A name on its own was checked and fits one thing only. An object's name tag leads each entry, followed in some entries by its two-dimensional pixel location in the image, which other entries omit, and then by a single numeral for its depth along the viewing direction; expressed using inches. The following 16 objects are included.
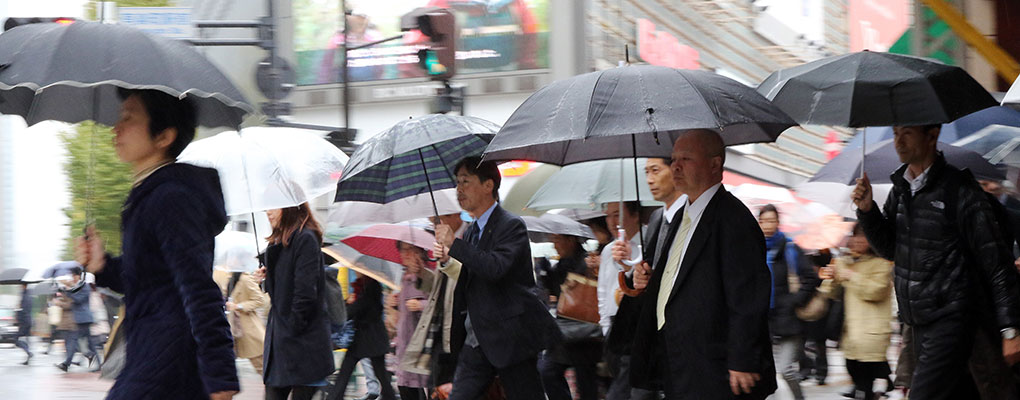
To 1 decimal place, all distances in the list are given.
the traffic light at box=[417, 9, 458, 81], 1013.2
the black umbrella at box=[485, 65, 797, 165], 435.8
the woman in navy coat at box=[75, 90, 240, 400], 325.7
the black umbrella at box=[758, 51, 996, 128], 486.9
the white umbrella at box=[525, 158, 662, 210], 772.0
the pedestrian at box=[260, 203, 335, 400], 646.5
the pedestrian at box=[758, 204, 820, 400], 1013.2
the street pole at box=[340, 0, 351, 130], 1087.3
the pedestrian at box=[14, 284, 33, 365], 1881.8
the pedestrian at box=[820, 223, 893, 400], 868.6
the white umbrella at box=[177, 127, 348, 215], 583.2
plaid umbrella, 568.7
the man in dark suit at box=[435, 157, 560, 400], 577.9
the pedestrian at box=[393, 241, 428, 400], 772.0
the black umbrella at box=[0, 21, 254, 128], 357.7
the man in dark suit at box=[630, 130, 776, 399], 438.0
